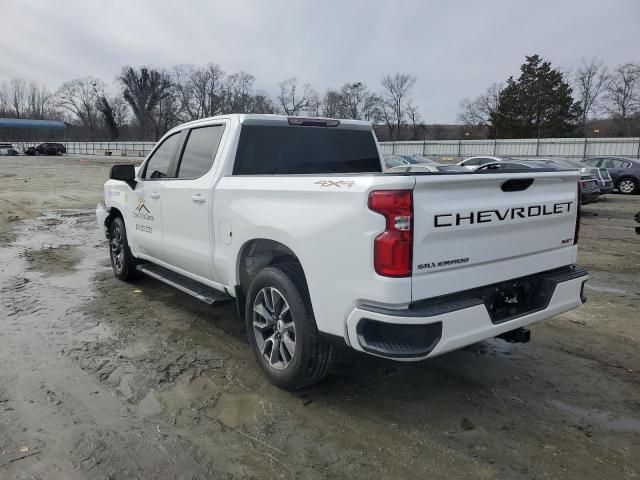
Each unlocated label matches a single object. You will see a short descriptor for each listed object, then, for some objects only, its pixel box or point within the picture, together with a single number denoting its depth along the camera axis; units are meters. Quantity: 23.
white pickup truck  2.85
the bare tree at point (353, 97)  82.62
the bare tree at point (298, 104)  84.19
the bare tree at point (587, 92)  71.19
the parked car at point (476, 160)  20.71
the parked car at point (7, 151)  60.91
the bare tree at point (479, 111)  77.38
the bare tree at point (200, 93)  87.56
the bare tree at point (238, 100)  82.31
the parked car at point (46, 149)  61.72
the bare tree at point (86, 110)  100.71
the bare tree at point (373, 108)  83.00
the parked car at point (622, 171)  20.64
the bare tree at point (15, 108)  112.12
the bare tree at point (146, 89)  90.70
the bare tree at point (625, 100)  64.19
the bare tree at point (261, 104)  78.00
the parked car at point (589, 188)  14.48
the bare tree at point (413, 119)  83.31
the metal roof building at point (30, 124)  89.44
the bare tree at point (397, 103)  83.62
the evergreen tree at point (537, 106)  60.44
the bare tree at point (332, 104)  82.04
